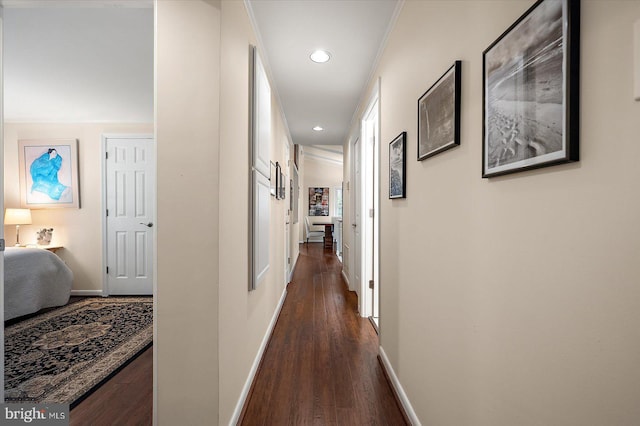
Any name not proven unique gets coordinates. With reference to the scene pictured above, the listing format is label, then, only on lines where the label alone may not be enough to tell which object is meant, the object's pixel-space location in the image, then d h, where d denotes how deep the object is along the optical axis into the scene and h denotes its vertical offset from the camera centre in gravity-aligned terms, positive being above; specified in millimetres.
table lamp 3854 -75
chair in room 10984 -756
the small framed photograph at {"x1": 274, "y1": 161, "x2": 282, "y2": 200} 3062 +325
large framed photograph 616 +293
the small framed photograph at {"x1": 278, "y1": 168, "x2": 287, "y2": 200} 3299 +285
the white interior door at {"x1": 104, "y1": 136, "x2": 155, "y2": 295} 4102 -50
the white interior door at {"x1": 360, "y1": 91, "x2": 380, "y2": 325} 3295 -208
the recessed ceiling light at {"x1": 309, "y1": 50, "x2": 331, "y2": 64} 2364 +1261
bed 3121 -788
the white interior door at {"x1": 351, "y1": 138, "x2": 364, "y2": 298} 3508 -15
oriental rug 1901 -1125
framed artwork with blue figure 4121 +583
